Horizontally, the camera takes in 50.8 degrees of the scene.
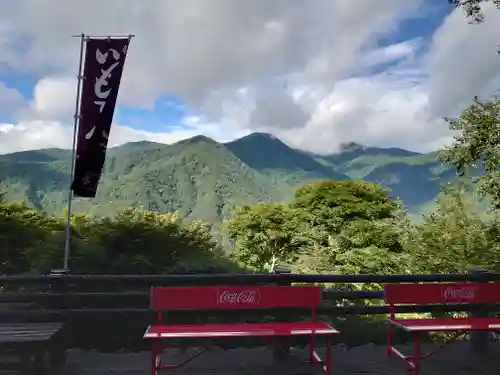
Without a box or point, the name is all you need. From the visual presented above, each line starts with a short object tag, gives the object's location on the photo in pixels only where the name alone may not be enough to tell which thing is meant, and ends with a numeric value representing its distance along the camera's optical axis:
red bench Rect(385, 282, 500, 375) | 5.34
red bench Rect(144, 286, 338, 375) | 4.83
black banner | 6.47
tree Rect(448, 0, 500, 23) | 9.07
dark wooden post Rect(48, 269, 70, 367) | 5.46
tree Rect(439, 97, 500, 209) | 11.36
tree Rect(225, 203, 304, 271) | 40.69
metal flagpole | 6.46
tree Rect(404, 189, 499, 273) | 21.77
